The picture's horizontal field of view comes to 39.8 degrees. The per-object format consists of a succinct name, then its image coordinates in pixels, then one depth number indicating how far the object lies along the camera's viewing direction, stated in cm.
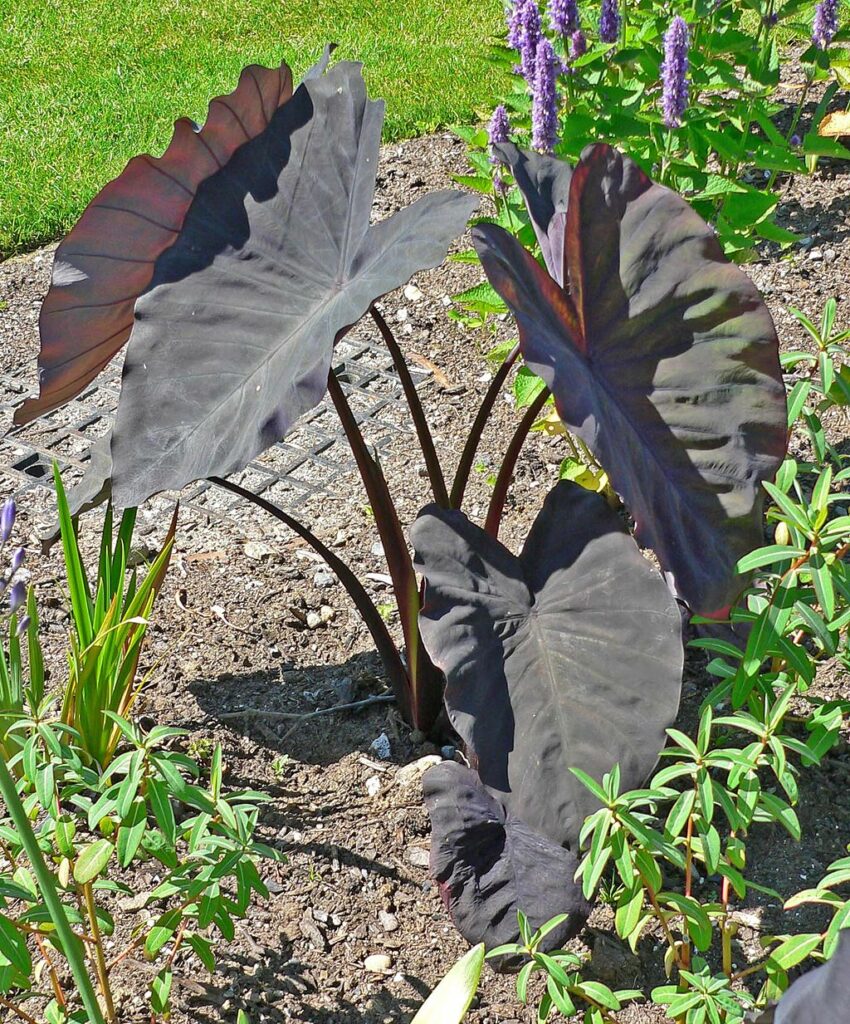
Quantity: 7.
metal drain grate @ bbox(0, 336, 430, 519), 300
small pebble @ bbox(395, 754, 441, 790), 215
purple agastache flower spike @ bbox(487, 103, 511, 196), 261
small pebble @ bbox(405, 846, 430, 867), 202
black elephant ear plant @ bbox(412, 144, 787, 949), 165
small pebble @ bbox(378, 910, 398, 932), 192
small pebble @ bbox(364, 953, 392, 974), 185
